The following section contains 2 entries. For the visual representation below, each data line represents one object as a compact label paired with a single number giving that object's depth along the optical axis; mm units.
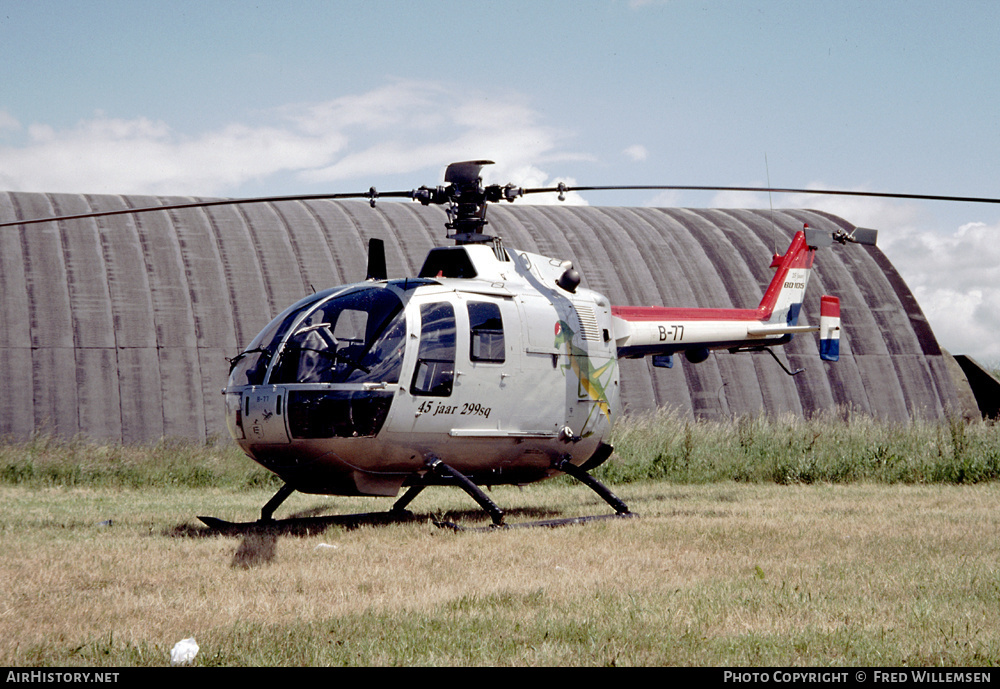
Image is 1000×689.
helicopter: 19047
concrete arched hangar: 36656
